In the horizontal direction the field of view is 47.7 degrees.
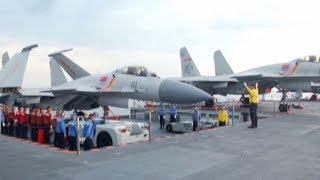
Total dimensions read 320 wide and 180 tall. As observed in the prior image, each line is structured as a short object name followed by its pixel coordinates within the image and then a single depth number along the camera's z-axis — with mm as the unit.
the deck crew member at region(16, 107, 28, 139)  14797
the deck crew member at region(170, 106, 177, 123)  18542
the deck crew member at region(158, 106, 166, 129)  18320
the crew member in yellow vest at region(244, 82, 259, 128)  13327
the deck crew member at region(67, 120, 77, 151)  10781
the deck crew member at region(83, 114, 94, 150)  10688
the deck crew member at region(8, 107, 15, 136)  15214
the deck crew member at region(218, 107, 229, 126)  16016
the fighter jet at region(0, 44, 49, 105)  14711
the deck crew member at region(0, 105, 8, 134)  14226
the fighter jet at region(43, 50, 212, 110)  15961
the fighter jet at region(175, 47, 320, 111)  23906
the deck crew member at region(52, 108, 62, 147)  11605
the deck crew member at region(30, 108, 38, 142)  13977
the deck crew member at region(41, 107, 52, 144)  13789
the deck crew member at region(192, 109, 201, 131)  15731
